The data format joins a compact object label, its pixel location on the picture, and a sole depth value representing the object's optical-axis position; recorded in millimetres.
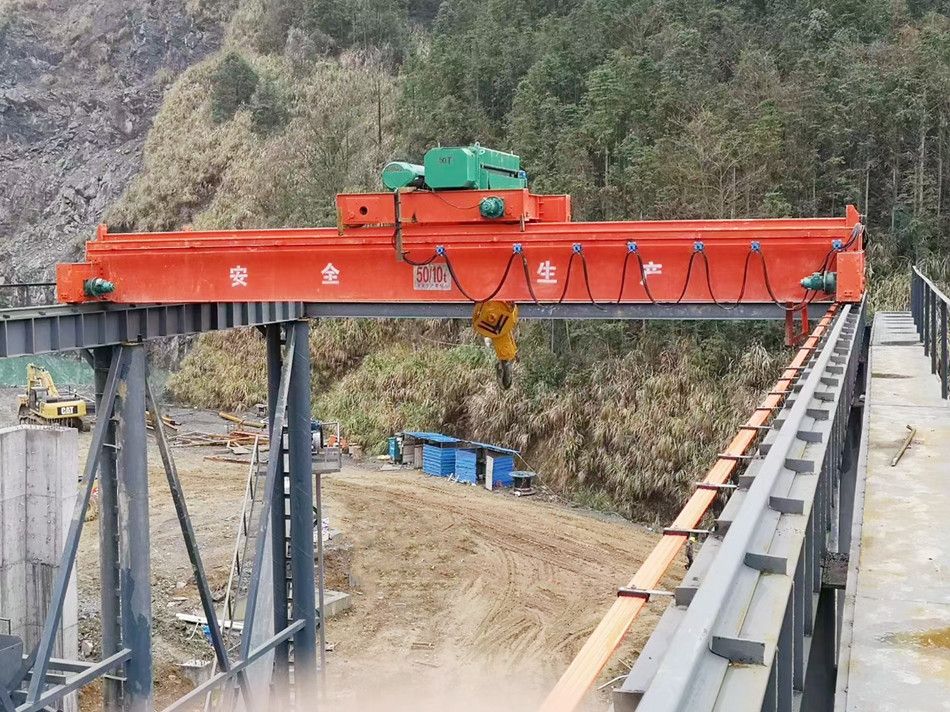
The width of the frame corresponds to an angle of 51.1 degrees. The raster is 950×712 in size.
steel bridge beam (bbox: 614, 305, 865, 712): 2386
